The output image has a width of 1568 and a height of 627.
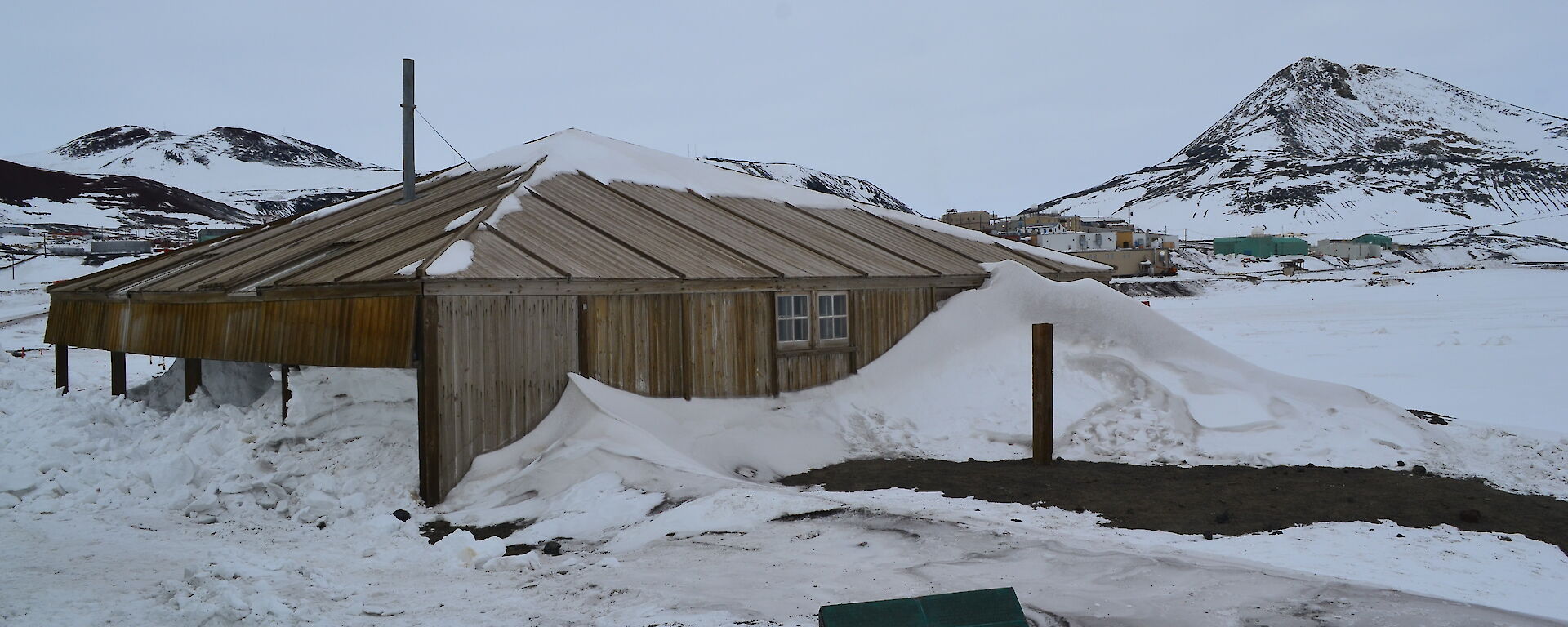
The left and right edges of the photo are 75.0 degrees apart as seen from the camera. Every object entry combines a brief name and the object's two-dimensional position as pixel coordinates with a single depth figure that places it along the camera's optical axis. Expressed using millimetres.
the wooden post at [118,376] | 17625
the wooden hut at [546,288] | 10773
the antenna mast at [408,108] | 14892
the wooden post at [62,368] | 18922
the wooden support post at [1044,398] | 11828
